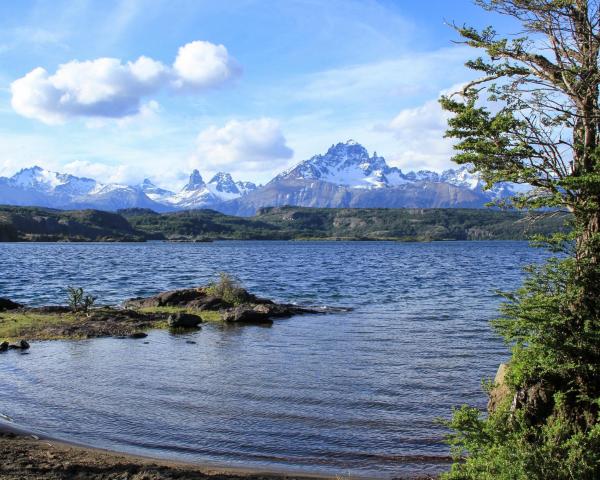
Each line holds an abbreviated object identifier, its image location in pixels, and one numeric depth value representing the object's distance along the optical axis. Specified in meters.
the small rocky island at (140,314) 28.48
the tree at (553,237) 10.18
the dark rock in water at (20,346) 24.62
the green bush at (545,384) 9.16
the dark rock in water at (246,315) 34.59
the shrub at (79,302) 35.12
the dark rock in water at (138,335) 28.41
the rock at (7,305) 36.24
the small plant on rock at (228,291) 40.69
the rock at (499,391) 12.36
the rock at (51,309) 35.66
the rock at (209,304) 38.84
